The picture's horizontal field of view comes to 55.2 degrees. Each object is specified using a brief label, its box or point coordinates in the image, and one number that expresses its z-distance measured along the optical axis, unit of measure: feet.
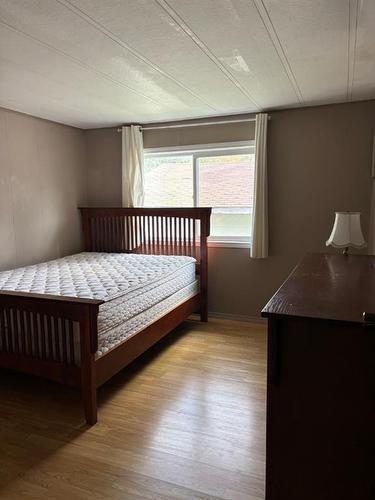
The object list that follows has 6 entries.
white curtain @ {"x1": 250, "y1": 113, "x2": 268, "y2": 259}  12.00
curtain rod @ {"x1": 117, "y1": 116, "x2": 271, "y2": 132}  12.50
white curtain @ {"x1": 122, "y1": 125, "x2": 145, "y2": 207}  13.76
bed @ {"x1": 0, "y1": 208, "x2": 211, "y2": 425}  7.07
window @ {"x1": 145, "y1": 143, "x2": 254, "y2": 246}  13.09
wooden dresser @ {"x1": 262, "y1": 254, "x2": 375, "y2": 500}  3.99
